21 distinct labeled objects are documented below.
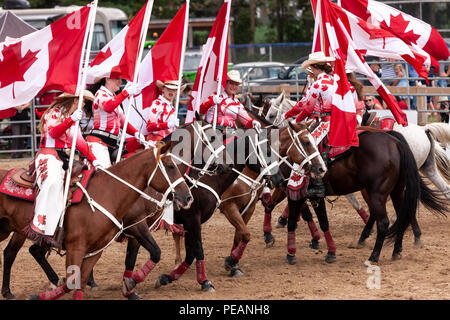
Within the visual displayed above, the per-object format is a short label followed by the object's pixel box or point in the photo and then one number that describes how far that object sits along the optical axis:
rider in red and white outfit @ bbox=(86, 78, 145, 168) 16.09
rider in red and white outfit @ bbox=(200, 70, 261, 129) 18.41
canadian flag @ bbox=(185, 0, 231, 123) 19.12
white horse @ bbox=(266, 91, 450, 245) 22.20
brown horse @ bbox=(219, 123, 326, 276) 16.91
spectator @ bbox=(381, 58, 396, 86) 33.69
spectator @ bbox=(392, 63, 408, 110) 32.56
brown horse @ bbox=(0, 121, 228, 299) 15.25
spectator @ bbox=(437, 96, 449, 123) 31.64
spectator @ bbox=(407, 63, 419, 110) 32.72
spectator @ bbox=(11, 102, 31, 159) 38.44
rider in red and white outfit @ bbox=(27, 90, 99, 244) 13.45
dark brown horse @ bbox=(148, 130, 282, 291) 15.91
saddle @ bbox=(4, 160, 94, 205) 13.87
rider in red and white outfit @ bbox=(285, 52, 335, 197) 18.34
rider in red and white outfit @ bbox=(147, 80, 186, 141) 16.98
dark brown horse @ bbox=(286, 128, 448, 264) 17.80
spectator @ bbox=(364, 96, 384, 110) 25.12
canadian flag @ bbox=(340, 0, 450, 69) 19.91
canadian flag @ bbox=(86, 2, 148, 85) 16.72
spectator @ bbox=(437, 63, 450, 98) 34.24
